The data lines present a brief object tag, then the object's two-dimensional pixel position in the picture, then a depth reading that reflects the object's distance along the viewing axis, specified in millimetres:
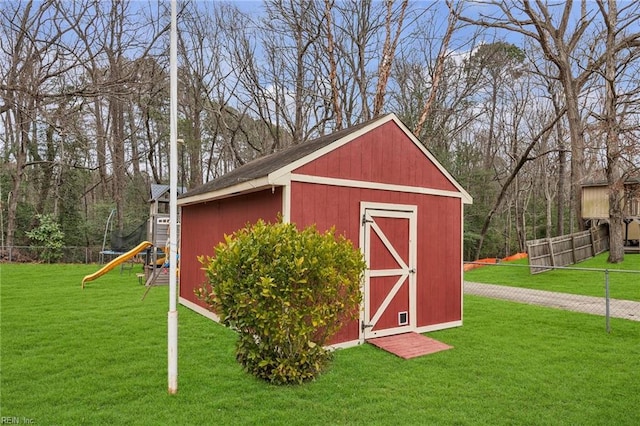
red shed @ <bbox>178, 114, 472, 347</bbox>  4992
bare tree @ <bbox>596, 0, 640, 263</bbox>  12438
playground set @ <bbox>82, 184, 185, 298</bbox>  9742
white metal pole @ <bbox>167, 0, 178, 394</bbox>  3604
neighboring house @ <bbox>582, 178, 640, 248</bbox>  16375
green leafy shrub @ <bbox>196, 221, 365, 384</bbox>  3691
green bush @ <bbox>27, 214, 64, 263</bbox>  14797
